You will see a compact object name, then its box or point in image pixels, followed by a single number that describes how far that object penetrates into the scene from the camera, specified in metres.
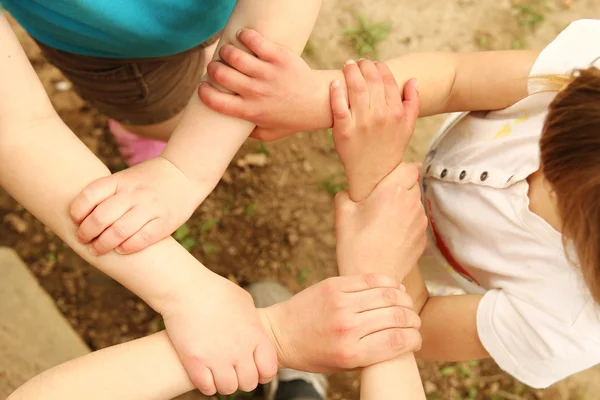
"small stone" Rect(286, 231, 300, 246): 1.90
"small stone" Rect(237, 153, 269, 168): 1.92
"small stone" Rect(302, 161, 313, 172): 1.98
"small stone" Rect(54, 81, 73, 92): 1.96
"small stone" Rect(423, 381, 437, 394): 1.83
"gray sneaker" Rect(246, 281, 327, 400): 1.70
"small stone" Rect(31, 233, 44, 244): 1.82
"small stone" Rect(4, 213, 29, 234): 1.81
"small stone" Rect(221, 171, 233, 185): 1.92
